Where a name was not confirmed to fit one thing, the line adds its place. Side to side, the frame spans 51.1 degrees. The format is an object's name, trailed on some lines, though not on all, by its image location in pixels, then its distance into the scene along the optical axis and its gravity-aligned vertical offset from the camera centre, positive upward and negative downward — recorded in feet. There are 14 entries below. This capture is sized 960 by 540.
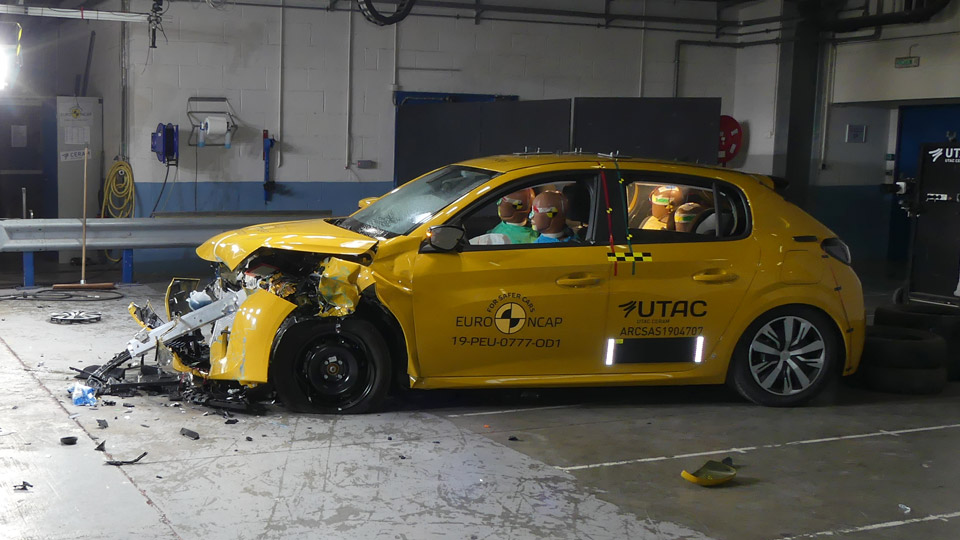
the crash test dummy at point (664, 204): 22.44 -0.23
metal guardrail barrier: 36.14 -2.31
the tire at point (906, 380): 24.84 -4.36
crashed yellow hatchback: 20.54 -2.18
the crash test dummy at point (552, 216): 22.12 -0.60
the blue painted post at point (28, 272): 36.70 -3.81
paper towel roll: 42.06 +2.07
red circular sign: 53.11 +3.11
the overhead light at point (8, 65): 39.01 +4.15
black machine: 37.06 -0.80
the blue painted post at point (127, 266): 39.19 -3.68
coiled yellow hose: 42.50 -0.87
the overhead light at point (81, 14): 39.06 +6.12
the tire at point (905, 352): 24.67 -3.67
